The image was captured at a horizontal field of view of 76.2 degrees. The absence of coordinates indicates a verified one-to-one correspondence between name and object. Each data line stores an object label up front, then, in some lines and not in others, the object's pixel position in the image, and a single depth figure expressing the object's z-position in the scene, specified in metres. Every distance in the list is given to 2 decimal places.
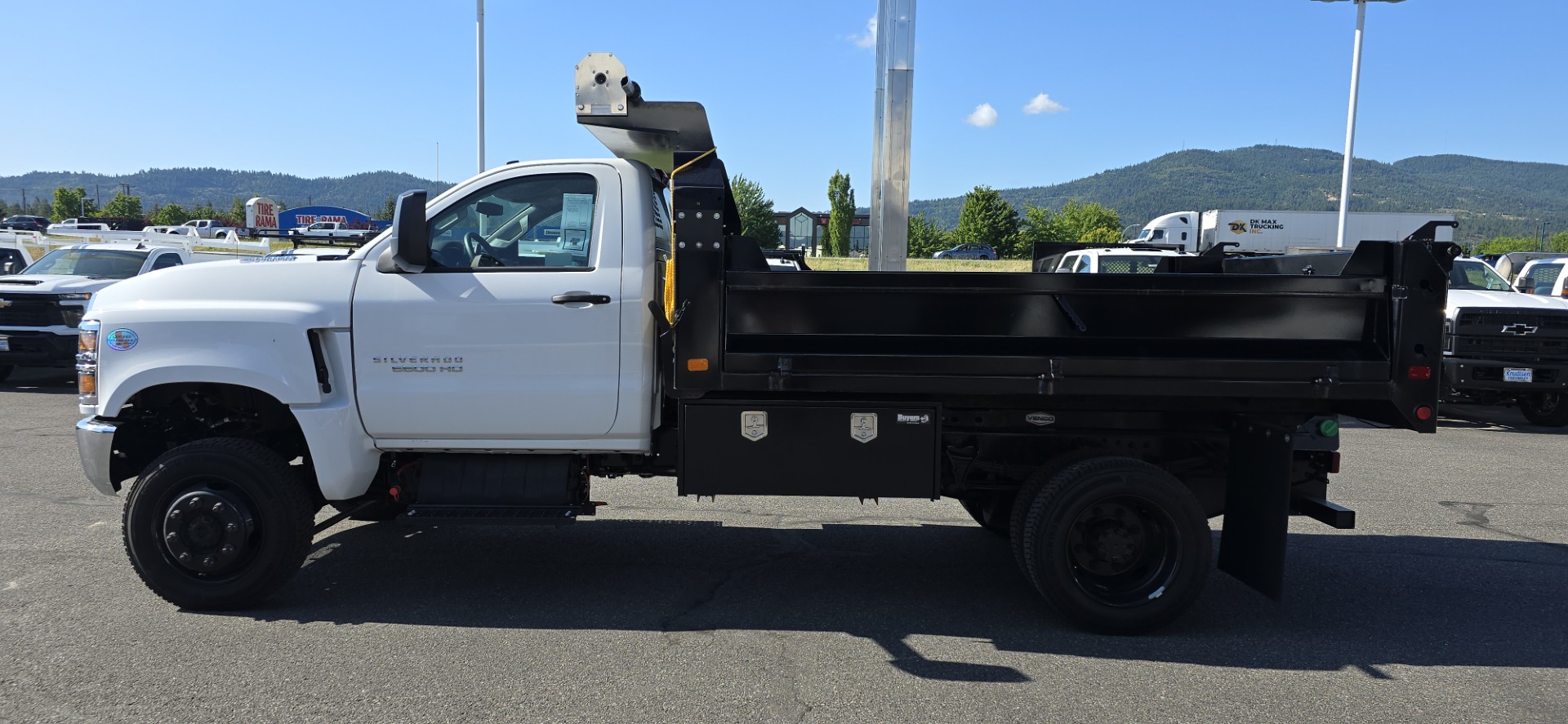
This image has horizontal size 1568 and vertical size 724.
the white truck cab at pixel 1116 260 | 13.55
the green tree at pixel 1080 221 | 93.12
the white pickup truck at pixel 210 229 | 50.47
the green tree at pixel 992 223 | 83.44
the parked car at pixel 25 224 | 54.33
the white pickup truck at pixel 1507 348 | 11.12
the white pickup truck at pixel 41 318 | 12.40
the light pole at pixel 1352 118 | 22.41
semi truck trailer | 42.44
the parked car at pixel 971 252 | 76.38
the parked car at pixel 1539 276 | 14.70
